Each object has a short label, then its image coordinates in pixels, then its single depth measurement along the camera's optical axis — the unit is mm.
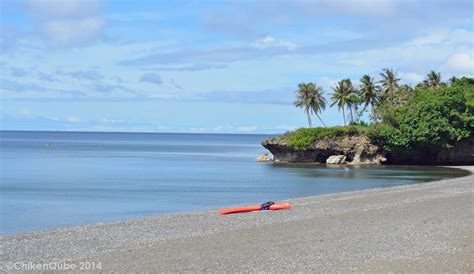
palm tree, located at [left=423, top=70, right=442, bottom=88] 111000
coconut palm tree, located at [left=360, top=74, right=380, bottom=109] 102688
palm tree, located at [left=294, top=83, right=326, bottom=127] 105188
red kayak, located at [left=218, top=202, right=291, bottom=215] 28125
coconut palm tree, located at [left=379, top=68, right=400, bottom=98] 105125
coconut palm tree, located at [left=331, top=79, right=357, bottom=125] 103612
